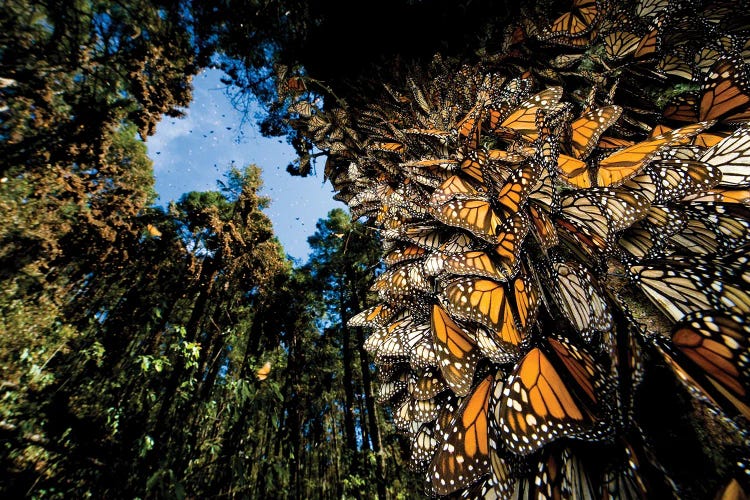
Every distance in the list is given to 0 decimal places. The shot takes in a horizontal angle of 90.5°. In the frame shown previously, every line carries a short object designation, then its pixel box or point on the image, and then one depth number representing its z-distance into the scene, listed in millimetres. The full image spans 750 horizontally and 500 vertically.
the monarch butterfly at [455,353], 167
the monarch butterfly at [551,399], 136
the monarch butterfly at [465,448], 158
